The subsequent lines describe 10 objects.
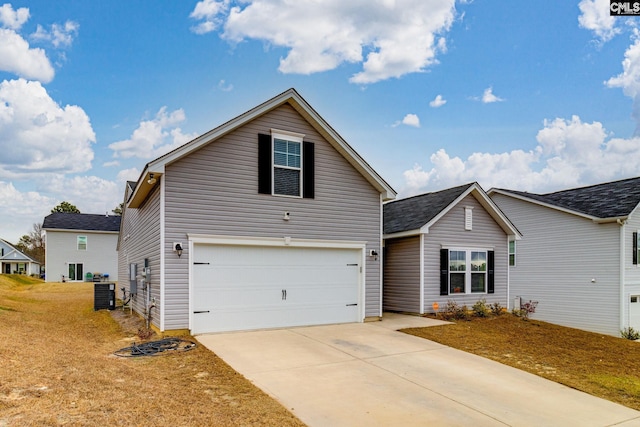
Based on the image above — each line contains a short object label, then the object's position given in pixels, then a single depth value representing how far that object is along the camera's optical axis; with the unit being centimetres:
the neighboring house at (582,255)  1557
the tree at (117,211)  5840
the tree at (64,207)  5484
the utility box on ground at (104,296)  1529
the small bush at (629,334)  1530
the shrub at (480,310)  1351
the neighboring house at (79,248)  3269
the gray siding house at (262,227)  948
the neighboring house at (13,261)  4828
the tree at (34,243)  5888
